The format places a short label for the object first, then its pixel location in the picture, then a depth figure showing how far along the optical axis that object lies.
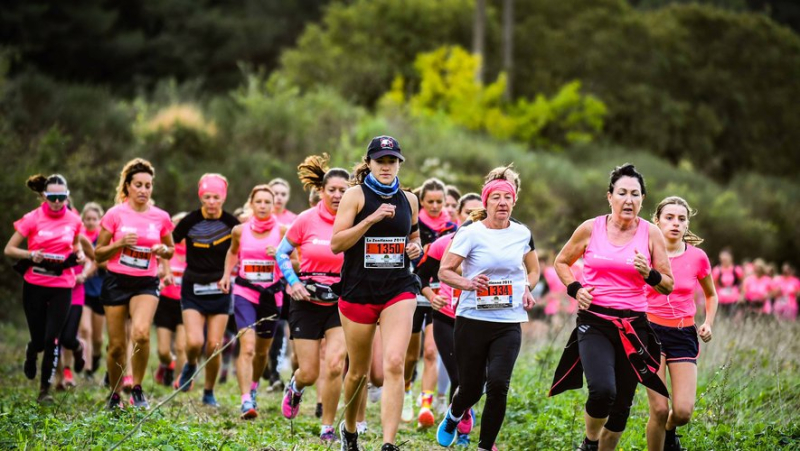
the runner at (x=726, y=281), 40.00
